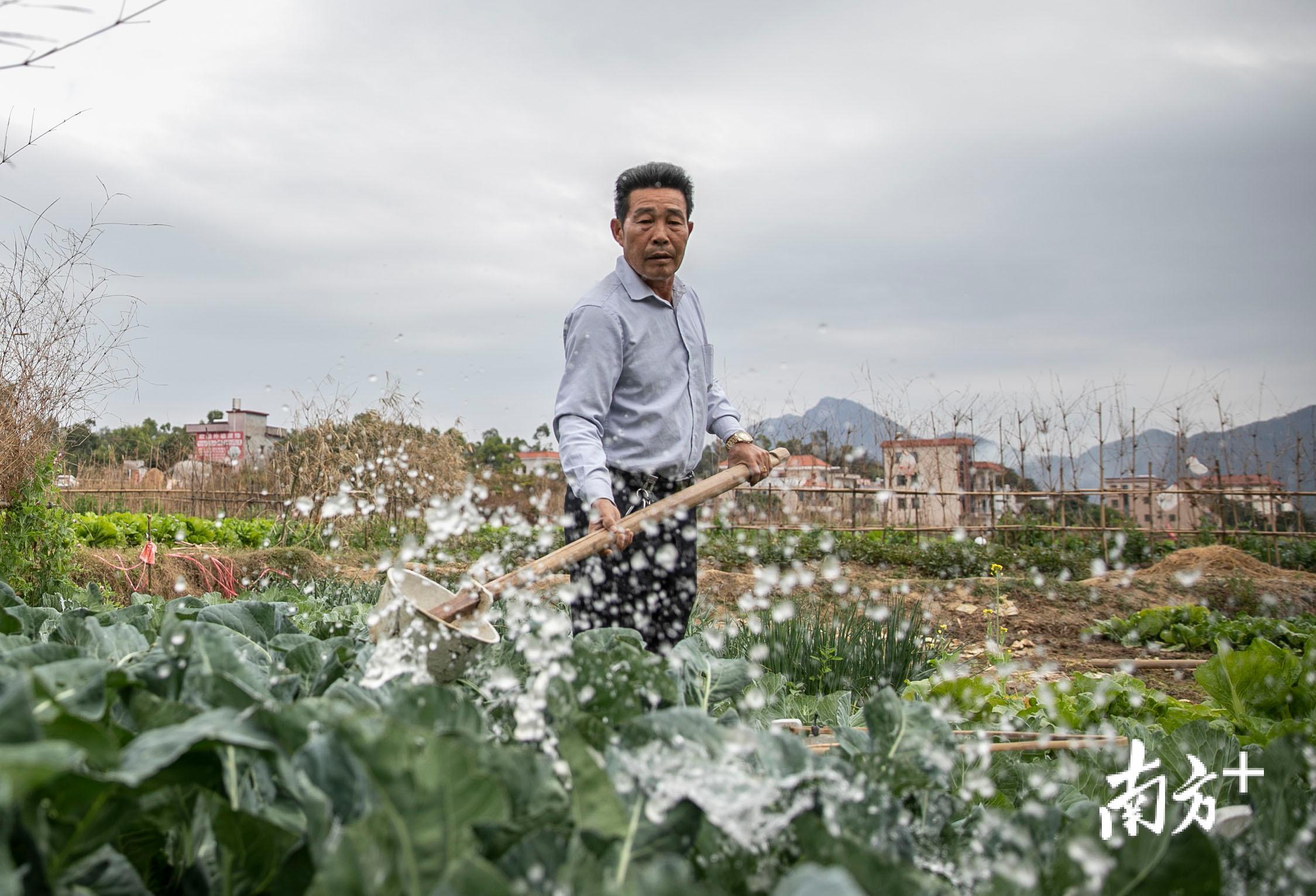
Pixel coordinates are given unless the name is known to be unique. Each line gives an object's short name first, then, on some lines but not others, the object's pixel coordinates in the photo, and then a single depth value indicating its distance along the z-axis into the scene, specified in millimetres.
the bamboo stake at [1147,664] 4832
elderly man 2908
